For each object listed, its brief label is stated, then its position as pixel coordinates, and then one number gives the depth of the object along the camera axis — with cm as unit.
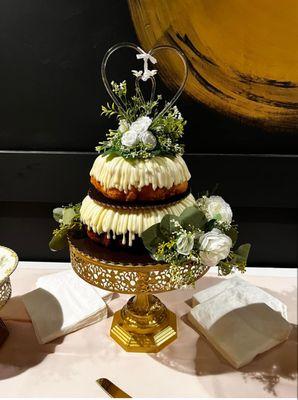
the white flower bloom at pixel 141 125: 107
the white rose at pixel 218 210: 113
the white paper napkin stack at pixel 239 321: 115
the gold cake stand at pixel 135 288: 106
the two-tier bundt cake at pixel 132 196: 105
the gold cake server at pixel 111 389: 103
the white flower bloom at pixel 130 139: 106
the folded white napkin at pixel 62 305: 124
